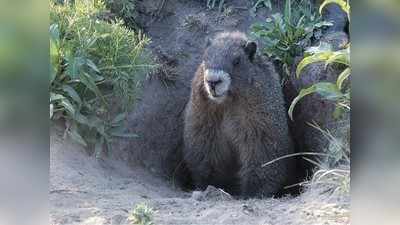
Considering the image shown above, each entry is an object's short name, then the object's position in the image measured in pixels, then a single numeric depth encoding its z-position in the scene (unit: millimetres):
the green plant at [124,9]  10711
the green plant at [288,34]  10570
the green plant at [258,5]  11535
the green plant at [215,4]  11758
